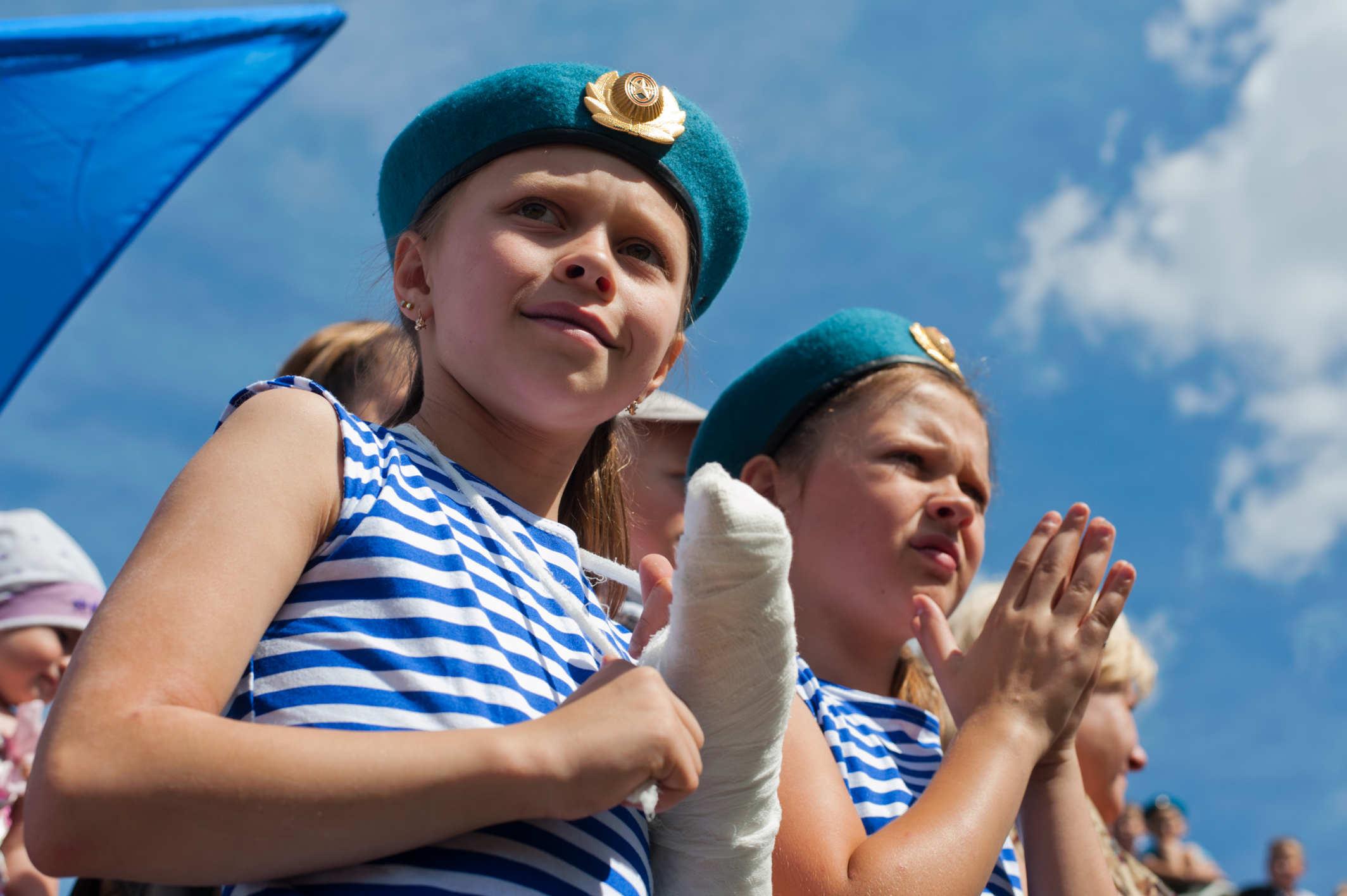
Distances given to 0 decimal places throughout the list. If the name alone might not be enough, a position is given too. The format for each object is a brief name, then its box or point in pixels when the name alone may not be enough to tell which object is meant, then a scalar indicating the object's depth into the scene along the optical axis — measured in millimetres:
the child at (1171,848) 7602
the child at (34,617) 3254
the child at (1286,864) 8352
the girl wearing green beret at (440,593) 1058
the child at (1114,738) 3326
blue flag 3586
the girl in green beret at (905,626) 1723
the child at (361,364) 2400
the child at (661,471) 3568
